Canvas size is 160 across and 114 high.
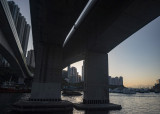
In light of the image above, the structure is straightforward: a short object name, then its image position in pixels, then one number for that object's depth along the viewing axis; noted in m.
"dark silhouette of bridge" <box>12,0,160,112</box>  14.75
